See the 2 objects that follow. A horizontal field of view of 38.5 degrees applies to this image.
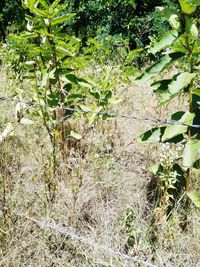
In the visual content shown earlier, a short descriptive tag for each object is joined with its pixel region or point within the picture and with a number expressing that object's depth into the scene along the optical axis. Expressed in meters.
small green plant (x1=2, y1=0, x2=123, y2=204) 2.23
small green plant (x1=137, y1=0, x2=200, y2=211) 1.64
